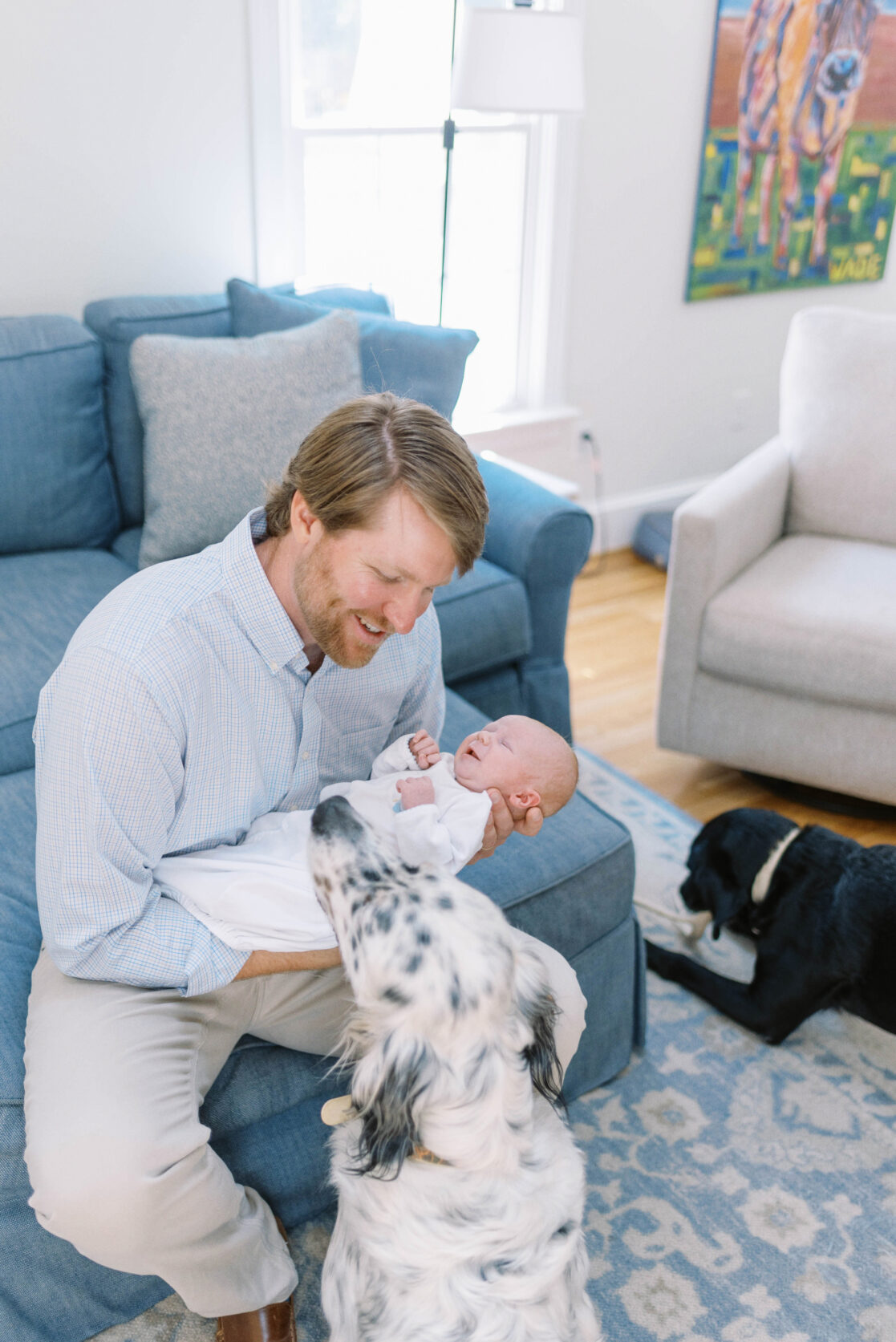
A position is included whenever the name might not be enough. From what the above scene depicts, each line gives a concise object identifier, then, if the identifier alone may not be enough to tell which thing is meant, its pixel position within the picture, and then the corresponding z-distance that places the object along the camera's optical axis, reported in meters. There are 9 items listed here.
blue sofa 1.35
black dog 1.79
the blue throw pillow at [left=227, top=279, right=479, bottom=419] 2.45
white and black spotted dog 0.95
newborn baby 1.25
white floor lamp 2.49
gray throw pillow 2.20
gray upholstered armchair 2.40
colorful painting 3.56
